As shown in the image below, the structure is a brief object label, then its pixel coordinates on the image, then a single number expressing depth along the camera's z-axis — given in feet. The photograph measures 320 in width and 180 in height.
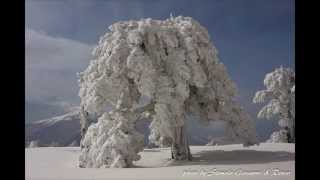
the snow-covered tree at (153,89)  24.40
